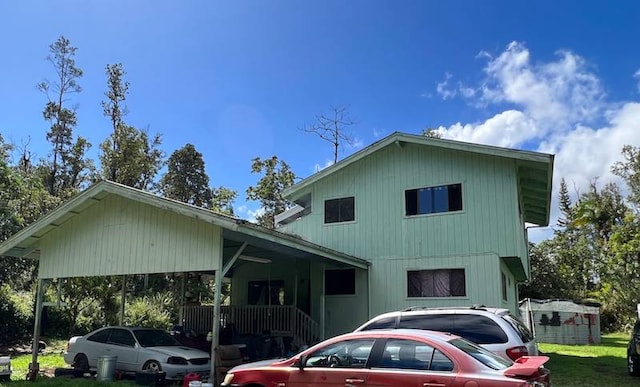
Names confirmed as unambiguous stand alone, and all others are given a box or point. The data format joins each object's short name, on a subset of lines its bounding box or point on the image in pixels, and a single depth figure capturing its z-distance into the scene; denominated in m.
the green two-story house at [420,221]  15.45
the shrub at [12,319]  22.19
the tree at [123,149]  38.72
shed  25.72
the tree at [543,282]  37.12
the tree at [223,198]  40.47
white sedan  12.12
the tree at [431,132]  39.88
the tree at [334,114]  32.78
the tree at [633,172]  40.56
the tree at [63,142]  41.44
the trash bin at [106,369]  12.01
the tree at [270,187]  39.41
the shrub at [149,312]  25.31
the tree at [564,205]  49.61
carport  11.91
